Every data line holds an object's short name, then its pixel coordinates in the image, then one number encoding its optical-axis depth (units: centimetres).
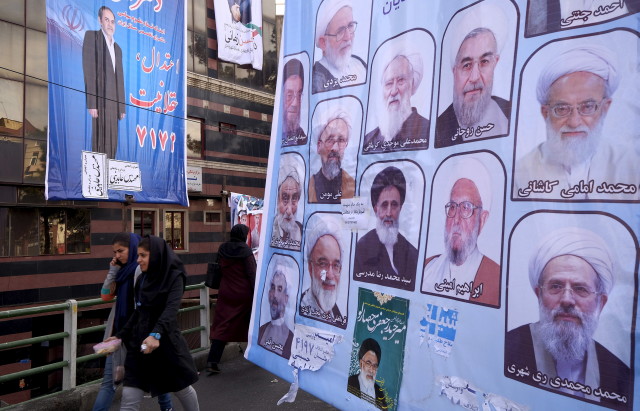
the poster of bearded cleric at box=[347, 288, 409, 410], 235
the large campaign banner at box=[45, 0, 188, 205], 997
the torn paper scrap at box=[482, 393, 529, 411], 186
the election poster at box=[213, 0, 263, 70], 1633
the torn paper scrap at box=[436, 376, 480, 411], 201
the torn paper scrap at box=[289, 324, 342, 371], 278
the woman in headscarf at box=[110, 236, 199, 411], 335
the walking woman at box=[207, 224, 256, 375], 532
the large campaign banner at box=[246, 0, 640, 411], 169
